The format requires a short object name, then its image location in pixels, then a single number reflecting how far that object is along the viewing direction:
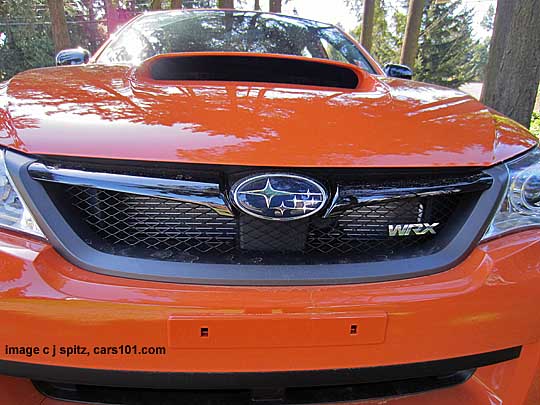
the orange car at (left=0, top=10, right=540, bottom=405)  1.12
